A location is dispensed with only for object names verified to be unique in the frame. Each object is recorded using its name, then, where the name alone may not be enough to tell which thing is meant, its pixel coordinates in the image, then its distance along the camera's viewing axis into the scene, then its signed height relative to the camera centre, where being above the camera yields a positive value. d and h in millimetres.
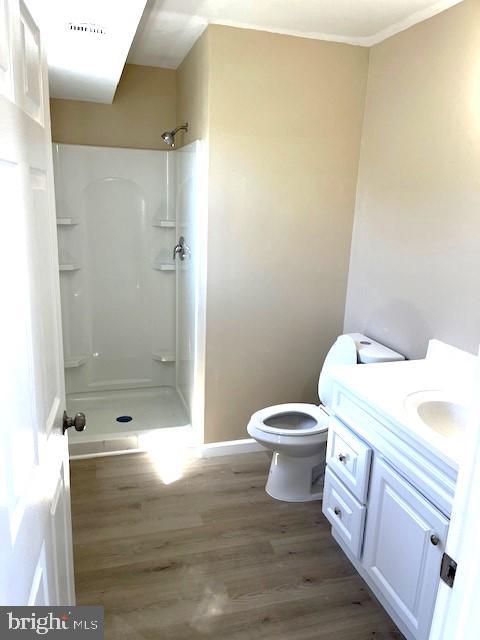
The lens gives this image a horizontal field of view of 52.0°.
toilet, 2473 -1160
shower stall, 3371 -673
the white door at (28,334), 810 -280
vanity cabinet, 1570 -1139
